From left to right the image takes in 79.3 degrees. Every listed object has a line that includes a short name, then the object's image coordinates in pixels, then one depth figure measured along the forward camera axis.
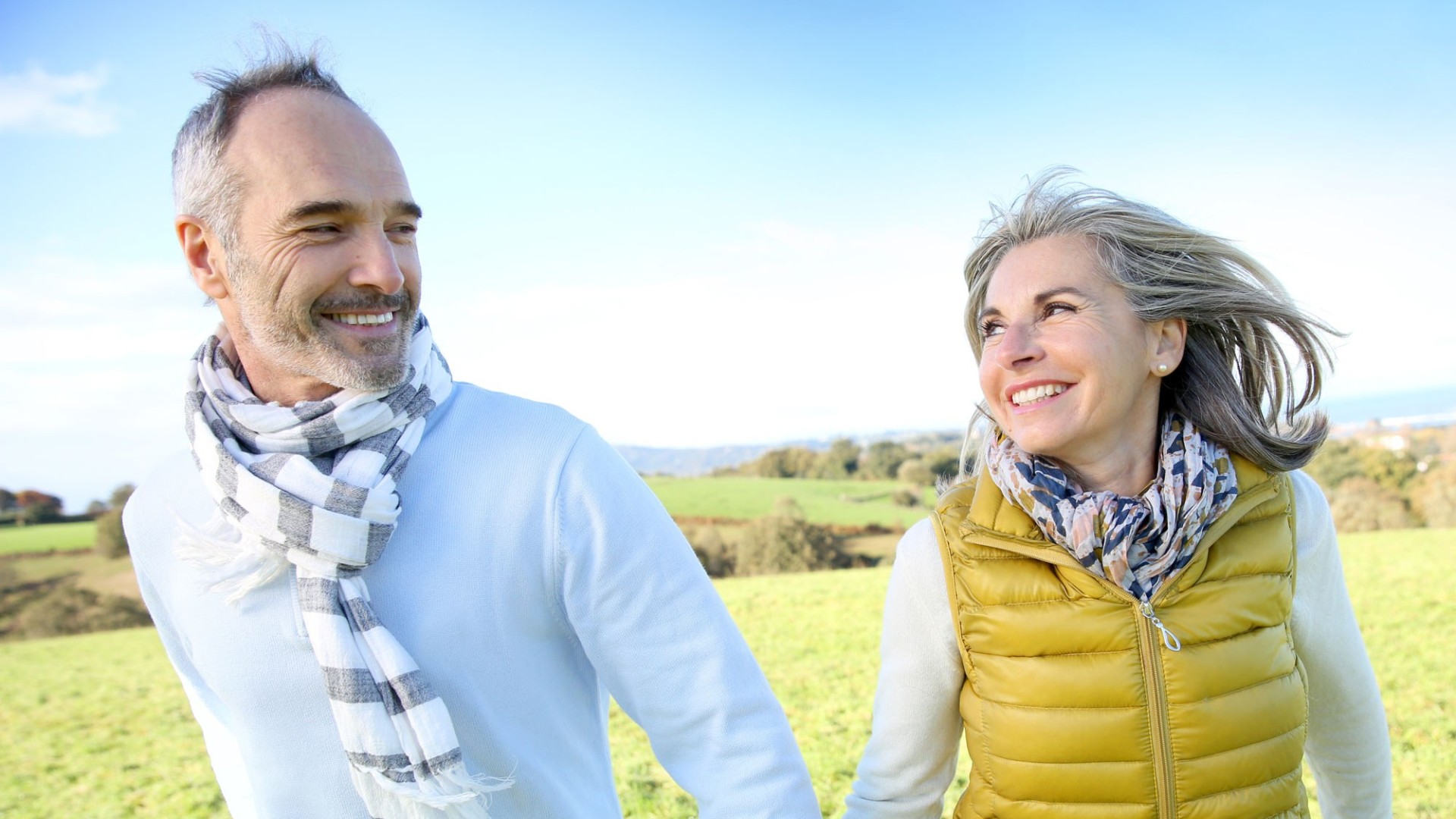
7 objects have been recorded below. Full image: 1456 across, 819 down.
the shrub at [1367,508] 17.66
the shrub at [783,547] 17.06
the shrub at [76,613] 14.84
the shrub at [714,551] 16.86
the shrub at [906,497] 19.42
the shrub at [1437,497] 17.47
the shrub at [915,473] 20.23
